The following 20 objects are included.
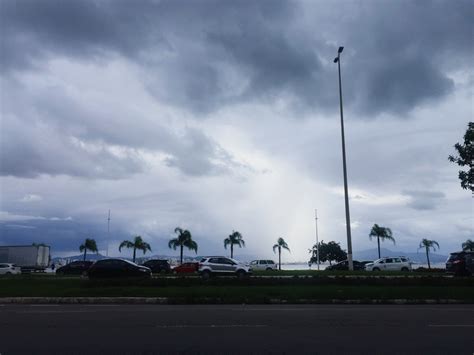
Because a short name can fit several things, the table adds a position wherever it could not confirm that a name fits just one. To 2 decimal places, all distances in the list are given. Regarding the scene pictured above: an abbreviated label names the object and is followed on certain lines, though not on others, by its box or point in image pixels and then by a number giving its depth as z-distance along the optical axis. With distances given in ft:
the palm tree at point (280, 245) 254.72
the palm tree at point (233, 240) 236.63
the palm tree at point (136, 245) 243.50
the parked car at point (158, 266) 140.87
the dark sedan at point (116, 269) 94.53
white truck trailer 176.04
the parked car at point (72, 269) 131.32
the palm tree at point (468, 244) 251.39
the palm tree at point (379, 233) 231.71
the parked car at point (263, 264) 161.81
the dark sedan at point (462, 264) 99.89
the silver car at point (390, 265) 132.98
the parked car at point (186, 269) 138.31
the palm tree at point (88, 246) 258.16
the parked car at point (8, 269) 145.56
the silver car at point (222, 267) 101.86
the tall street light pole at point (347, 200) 113.60
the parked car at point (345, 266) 150.08
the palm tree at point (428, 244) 245.04
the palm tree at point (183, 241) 225.97
